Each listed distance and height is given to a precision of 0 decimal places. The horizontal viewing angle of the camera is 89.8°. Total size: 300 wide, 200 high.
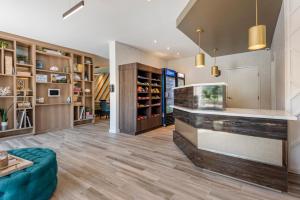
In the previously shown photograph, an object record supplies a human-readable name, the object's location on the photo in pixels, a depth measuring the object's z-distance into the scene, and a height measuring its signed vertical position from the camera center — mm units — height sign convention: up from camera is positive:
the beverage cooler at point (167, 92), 6309 +264
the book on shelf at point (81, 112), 6664 -563
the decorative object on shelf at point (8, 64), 4504 +1084
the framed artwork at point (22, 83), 4926 +558
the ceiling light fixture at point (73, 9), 2575 +1624
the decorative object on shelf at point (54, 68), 5684 +1195
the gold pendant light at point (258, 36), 1941 +792
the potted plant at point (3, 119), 4457 -566
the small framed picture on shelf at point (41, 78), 5243 +771
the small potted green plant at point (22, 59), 4882 +1355
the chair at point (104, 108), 8266 -495
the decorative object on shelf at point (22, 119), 4816 -626
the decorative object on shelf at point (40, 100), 5340 -7
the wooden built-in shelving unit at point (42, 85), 4688 +555
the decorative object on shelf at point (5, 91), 4492 +279
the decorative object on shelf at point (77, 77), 6402 +954
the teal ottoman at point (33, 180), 1568 -903
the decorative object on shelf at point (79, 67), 6562 +1410
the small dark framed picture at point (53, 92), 5668 +288
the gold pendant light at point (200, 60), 3809 +968
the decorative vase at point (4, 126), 4445 -765
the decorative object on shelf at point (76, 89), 6330 +420
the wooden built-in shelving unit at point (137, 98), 5008 +23
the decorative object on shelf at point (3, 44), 4473 +1684
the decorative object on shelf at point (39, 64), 5306 +1268
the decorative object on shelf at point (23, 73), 4754 +863
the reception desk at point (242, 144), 2053 -726
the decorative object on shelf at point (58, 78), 5670 +824
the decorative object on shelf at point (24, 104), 4796 -135
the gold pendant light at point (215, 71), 5922 +1058
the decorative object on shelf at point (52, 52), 5494 +1796
